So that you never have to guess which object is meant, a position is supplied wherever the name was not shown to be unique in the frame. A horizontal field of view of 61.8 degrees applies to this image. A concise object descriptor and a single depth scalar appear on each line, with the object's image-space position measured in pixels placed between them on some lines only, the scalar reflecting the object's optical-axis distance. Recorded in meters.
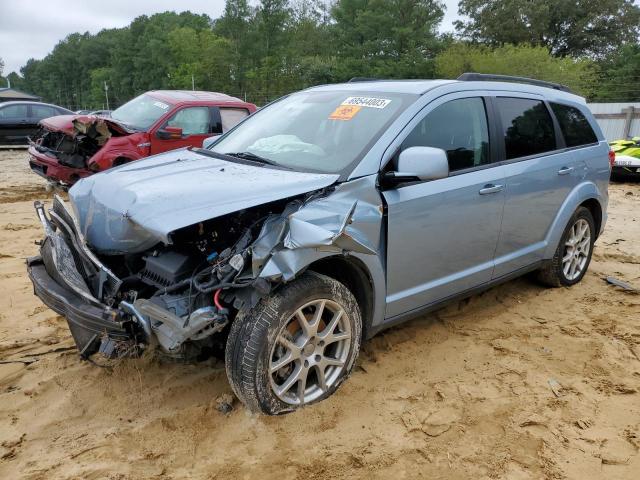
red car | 7.95
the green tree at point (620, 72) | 32.75
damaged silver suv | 2.57
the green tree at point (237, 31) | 50.69
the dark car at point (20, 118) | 14.81
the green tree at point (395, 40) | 41.34
